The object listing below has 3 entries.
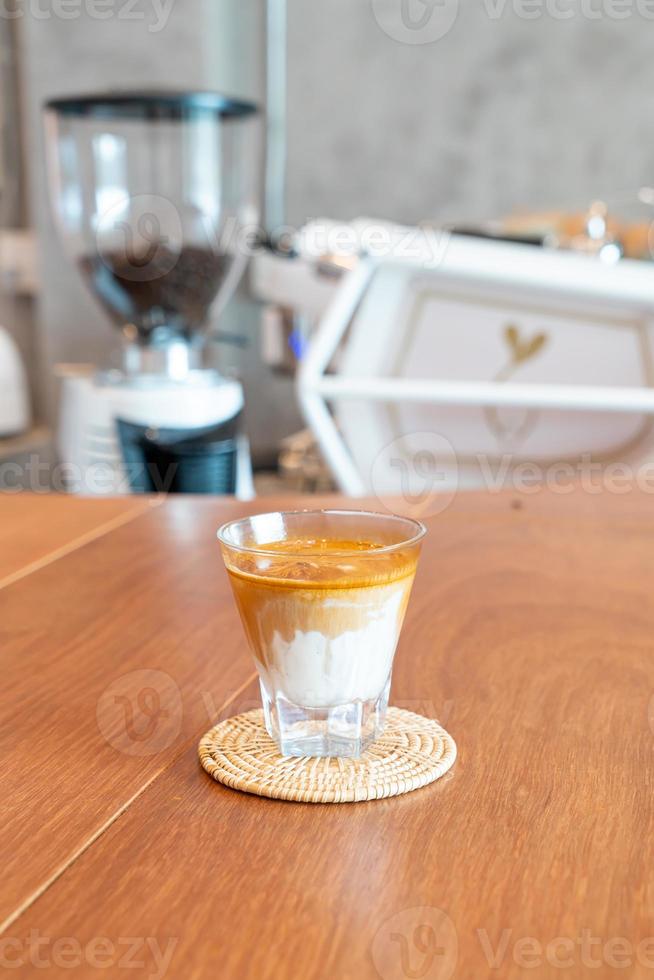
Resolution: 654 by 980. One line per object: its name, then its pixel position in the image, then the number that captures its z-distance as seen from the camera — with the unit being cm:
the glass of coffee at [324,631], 39
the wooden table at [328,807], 30
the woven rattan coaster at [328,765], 39
